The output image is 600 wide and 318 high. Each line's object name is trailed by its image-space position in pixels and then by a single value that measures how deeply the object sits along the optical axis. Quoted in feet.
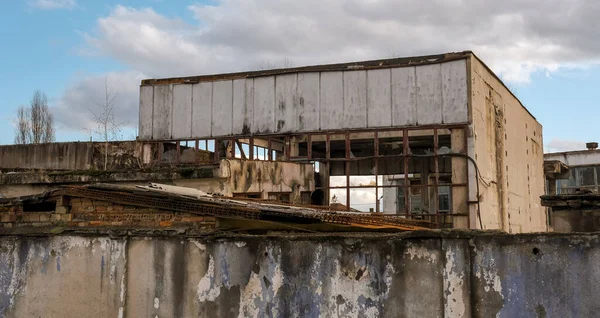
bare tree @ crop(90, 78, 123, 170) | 61.13
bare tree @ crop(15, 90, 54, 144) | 112.47
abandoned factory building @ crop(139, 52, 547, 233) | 52.75
